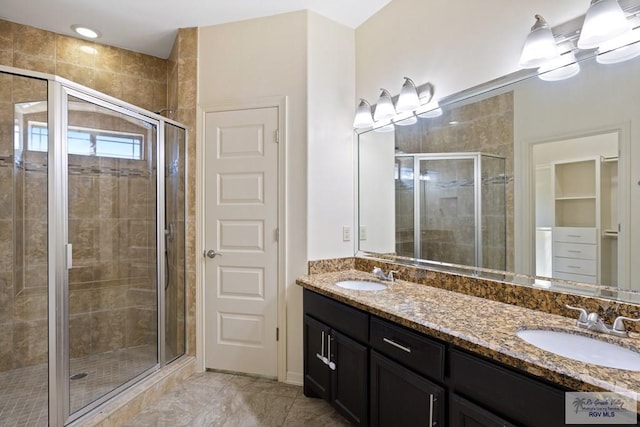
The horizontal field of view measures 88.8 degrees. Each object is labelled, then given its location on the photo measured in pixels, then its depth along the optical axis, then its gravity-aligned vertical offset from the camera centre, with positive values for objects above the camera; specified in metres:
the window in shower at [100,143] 2.09 +0.53
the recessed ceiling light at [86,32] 2.53 +1.46
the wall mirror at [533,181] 1.24 +0.16
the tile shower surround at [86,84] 2.21 +0.80
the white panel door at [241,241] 2.40 -0.19
